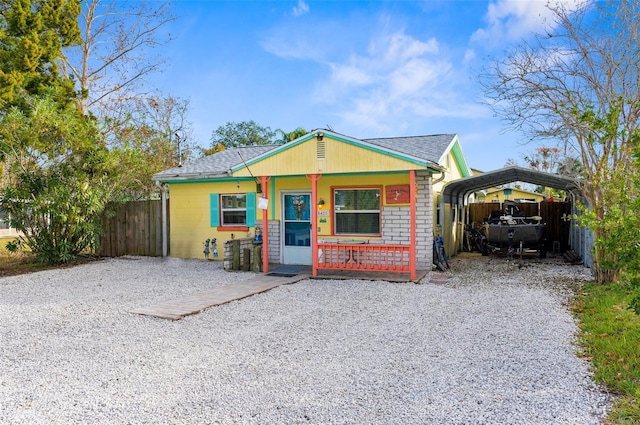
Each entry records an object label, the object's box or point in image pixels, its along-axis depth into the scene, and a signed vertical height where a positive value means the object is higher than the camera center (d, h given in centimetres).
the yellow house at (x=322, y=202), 906 +47
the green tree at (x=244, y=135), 3447 +699
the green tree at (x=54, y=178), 1038 +120
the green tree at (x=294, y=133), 2399 +494
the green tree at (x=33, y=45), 1345 +582
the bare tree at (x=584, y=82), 795 +276
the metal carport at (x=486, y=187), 1041 +76
